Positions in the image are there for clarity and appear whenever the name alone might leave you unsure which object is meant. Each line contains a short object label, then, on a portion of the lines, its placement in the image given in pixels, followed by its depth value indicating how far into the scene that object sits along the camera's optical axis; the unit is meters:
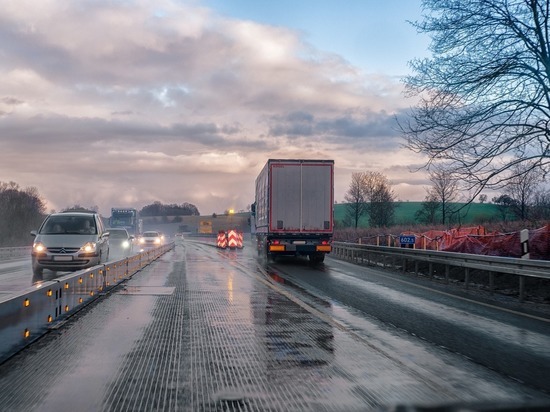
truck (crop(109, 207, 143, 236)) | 53.81
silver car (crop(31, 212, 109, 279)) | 17.39
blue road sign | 23.59
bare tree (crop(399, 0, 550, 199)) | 17.23
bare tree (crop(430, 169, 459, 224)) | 17.84
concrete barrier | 7.08
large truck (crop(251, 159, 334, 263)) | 25.23
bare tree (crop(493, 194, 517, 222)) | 39.47
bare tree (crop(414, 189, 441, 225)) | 57.60
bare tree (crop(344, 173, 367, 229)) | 72.38
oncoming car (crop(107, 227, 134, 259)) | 33.49
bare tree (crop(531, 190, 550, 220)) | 30.94
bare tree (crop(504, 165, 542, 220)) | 17.34
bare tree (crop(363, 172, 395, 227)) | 67.56
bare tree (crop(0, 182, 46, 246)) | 67.12
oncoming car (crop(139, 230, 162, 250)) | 52.41
